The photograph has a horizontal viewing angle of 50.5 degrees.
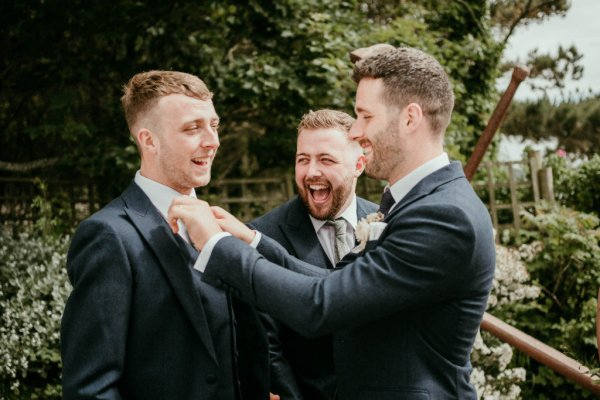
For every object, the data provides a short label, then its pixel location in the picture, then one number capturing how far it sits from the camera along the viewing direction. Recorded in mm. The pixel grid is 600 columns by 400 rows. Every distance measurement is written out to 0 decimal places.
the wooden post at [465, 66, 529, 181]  3969
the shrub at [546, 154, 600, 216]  8211
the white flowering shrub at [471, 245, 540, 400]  4863
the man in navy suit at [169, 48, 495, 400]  1804
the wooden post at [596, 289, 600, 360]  2633
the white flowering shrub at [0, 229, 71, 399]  4773
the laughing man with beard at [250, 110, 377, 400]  2992
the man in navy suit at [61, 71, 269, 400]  1963
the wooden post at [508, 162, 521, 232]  10087
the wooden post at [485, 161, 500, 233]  10094
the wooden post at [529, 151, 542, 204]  10352
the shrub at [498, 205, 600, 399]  6117
